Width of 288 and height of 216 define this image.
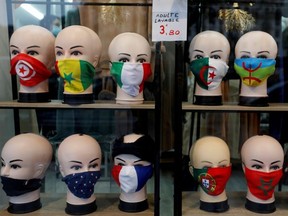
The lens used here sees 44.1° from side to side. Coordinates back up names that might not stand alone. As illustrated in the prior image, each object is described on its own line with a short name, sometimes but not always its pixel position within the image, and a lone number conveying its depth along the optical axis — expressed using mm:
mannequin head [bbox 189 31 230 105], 1913
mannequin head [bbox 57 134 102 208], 1823
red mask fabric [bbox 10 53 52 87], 1873
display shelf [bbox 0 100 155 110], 1887
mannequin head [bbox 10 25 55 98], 1883
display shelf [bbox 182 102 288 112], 1900
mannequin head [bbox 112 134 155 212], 1899
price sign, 1795
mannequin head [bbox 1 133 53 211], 1821
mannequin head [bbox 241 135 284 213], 1819
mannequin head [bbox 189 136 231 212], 1857
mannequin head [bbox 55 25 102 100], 1855
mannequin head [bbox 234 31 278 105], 1885
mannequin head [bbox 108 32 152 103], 1887
